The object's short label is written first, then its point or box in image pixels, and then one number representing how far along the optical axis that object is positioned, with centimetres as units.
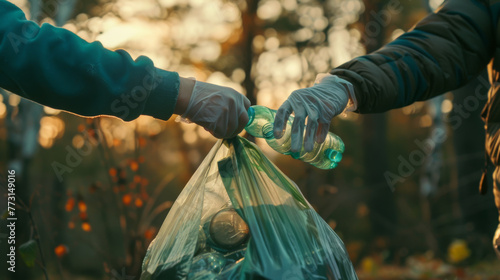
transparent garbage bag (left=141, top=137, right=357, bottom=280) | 146
